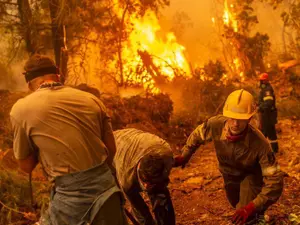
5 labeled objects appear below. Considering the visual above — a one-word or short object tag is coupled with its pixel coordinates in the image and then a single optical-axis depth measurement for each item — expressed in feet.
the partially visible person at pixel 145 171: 10.71
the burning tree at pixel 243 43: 58.23
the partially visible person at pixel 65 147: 8.35
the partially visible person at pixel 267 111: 25.46
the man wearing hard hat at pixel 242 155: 10.76
